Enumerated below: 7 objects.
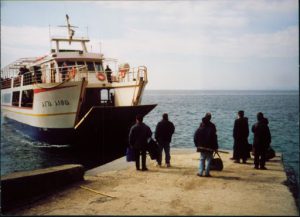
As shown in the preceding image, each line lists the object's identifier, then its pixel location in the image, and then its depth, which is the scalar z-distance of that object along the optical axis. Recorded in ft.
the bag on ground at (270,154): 30.93
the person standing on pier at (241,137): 29.91
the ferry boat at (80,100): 53.52
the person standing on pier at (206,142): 25.48
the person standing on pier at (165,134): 29.32
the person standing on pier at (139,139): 28.19
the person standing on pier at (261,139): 27.73
